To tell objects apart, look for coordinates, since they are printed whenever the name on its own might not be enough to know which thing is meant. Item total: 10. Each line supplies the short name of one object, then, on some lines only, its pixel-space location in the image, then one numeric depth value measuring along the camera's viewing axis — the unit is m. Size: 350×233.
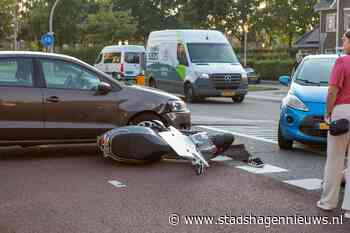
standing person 5.92
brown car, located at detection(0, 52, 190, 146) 8.84
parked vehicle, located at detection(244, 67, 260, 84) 42.85
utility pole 55.33
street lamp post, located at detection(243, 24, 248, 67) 68.45
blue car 9.51
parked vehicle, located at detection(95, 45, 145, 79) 30.92
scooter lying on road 8.26
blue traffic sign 36.03
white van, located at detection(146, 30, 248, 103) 21.58
